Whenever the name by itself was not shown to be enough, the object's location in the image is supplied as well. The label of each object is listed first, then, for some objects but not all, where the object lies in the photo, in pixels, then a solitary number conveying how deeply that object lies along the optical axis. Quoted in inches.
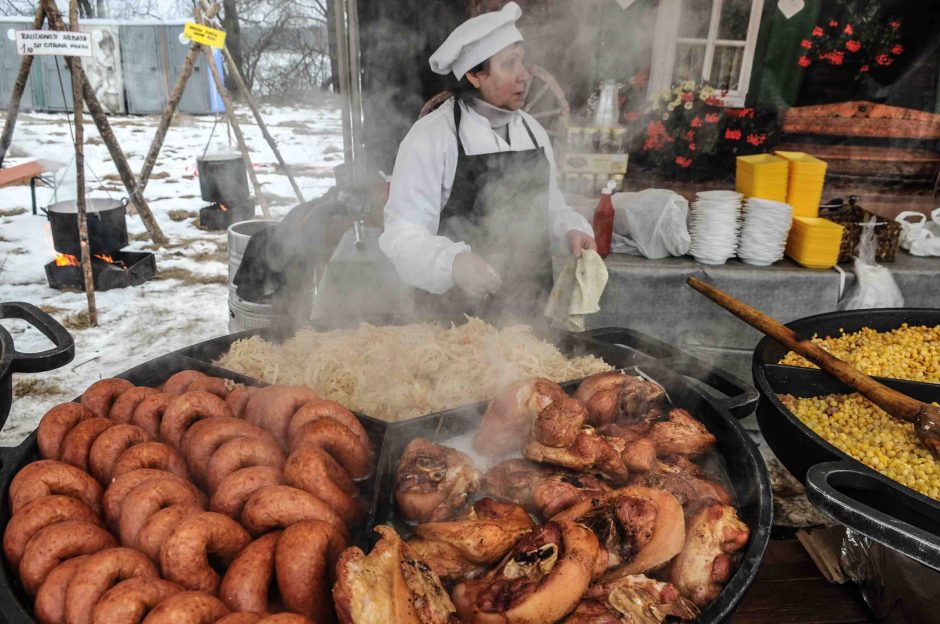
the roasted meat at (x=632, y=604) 54.3
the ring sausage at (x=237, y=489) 58.5
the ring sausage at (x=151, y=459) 61.9
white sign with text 221.1
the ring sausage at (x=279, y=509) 55.7
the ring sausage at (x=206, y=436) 65.8
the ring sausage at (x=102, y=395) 76.2
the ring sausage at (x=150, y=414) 72.5
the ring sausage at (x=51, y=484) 59.3
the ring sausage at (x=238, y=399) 78.8
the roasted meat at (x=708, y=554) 60.5
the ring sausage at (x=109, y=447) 64.4
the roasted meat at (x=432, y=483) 67.1
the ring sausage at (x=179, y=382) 81.5
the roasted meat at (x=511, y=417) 81.1
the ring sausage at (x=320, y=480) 60.8
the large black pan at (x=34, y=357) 85.1
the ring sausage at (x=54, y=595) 48.4
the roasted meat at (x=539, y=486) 67.7
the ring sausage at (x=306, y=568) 50.3
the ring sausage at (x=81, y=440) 66.1
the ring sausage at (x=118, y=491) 58.3
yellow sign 275.7
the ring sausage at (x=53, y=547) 51.8
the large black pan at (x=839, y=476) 62.9
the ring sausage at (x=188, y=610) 43.6
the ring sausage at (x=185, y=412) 71.0
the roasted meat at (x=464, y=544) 58.7
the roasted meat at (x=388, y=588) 47.3
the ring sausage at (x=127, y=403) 74.0
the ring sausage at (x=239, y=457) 62.5
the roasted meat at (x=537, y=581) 52.3
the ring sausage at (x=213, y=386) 80.9
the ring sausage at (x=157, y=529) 52.7
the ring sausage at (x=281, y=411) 74.6
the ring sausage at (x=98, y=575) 46.7
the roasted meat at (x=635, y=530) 62.3
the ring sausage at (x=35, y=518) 54.8
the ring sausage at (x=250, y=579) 49.0
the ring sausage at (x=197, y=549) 50.1
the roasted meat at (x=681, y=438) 81.3
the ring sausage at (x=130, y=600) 44.2
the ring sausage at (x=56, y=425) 67.9
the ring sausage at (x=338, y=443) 68.3
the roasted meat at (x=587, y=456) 73.5
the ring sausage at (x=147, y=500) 55.0
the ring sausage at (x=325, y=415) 72.3
